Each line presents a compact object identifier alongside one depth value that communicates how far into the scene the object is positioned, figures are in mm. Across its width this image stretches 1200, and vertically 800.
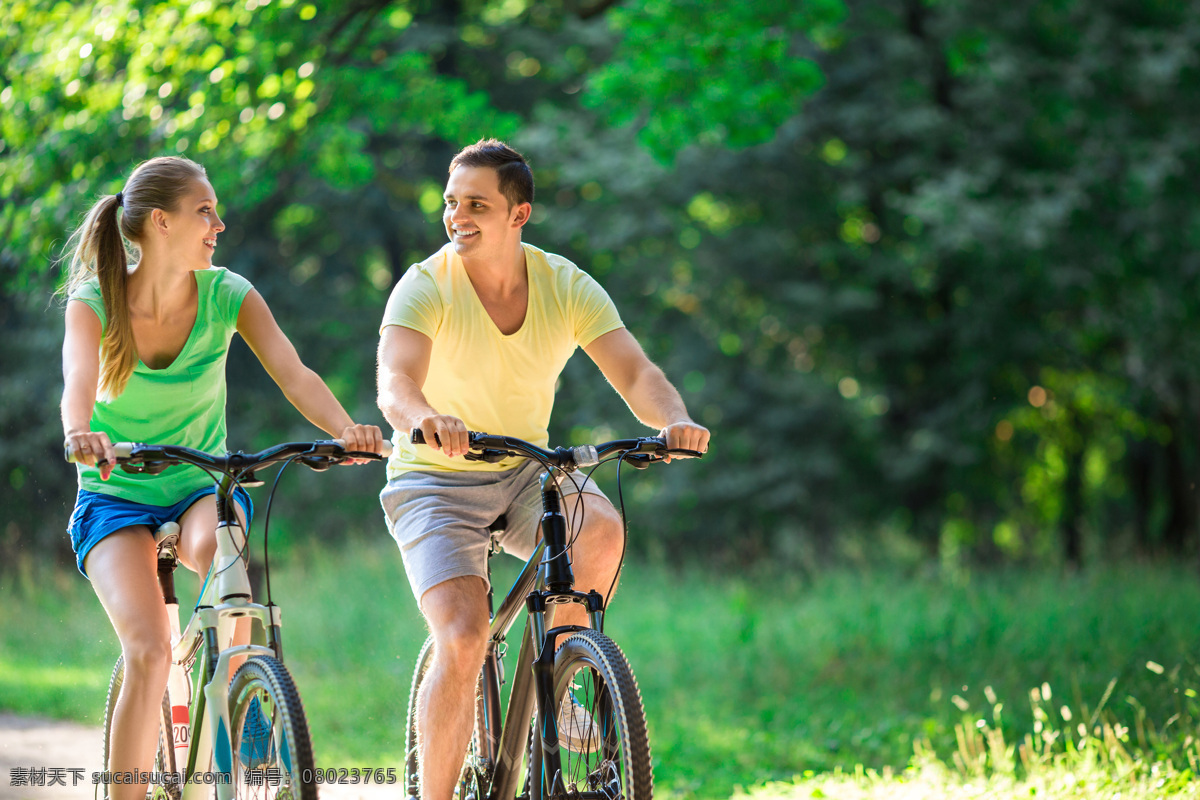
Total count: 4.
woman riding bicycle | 6672
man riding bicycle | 6664
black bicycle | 5660
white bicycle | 5703
